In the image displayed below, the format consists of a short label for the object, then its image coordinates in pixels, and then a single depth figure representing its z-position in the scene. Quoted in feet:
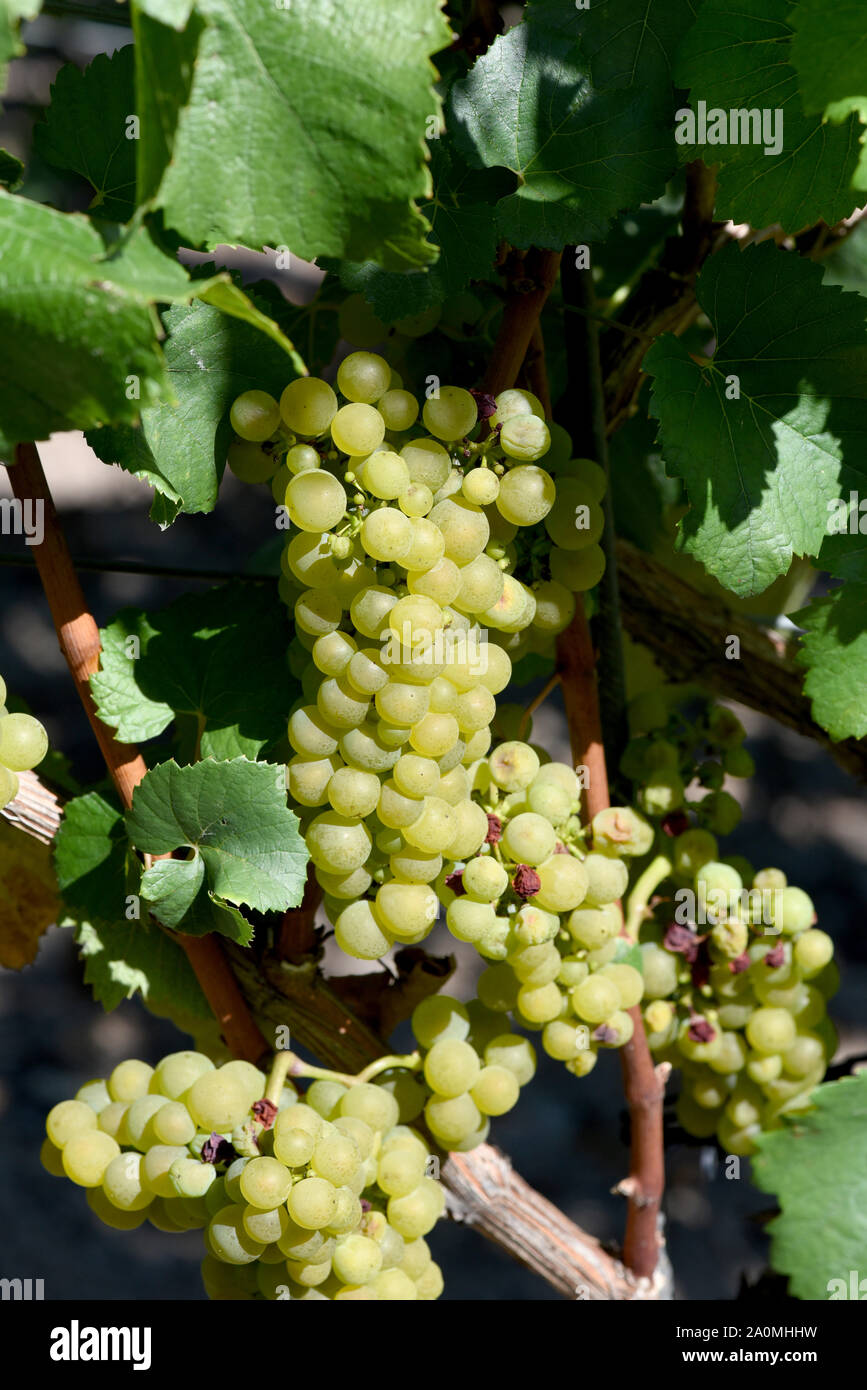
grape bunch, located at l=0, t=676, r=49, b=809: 1.94
